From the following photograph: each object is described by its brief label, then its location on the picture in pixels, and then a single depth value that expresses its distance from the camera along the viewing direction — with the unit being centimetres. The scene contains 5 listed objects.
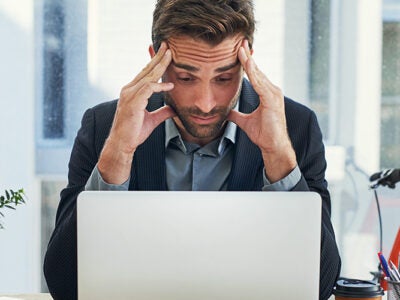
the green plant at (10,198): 159
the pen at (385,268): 150
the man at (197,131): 177
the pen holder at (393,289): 146
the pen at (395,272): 149
